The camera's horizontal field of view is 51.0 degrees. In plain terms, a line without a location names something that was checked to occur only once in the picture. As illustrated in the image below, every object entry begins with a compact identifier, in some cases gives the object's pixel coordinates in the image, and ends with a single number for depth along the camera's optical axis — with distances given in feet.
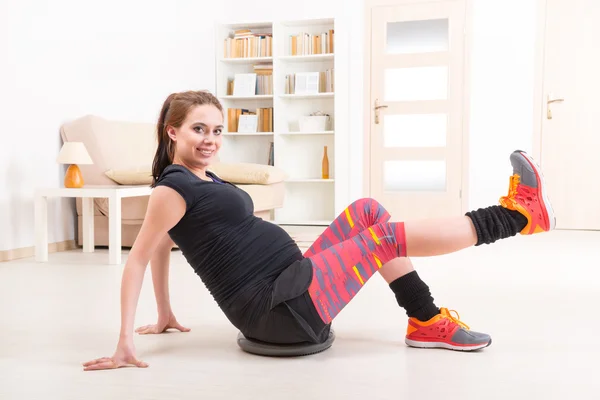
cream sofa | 13.35
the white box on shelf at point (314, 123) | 20.30
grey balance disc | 5.44
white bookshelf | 20.45
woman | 4.95
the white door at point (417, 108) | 20.10
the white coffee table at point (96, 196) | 11.63
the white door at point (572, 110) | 18.71
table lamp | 12.41
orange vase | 20.56
